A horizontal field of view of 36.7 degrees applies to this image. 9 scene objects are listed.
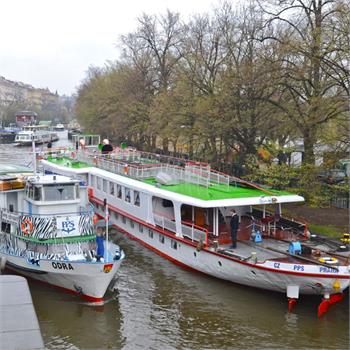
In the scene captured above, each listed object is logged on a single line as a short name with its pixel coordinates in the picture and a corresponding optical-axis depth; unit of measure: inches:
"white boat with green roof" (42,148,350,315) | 734.5
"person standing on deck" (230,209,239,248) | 842.8
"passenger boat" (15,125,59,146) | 3730.3
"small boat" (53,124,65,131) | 6604.3
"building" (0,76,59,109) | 7057.1
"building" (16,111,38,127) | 5473.4
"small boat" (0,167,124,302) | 767.7
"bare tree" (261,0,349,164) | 1057.5
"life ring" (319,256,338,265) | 736.3
